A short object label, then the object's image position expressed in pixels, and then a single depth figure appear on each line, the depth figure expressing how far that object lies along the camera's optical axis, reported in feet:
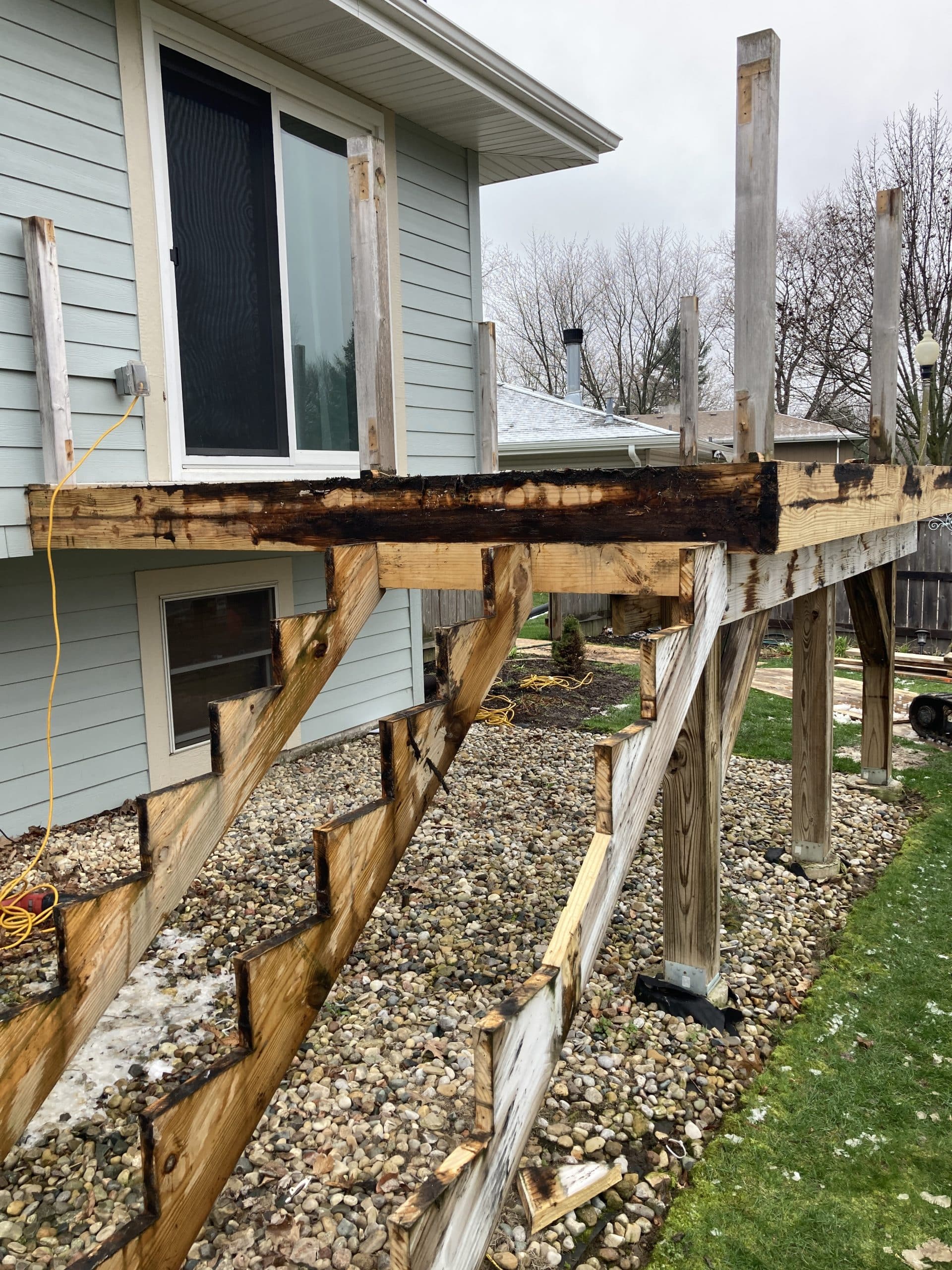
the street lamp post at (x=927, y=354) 32.58
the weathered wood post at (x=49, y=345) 13.02
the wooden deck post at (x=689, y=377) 16.30
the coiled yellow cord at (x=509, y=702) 25.04
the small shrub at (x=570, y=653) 31.14
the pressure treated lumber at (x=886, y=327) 14.20
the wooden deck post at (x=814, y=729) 14.25
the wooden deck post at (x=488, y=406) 23.20
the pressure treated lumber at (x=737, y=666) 11.15
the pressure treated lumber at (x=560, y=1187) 7.61
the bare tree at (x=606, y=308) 104.22
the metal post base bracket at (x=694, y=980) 10.82
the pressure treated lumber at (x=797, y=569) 8.10
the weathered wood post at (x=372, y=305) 9.72
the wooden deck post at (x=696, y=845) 10.05
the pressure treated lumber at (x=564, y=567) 7.40
